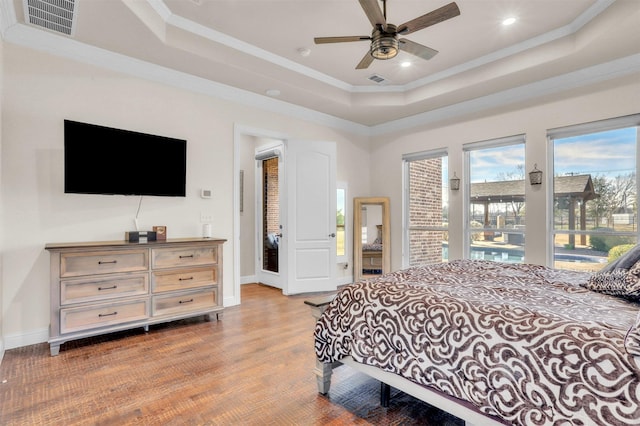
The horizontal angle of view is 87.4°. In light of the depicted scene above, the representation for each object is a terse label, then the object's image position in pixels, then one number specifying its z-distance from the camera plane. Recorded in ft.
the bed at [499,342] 3.79
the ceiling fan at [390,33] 7.61
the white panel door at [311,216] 16.40
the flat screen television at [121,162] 10.08
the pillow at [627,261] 6.20
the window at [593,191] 11.82
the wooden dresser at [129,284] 9.35
